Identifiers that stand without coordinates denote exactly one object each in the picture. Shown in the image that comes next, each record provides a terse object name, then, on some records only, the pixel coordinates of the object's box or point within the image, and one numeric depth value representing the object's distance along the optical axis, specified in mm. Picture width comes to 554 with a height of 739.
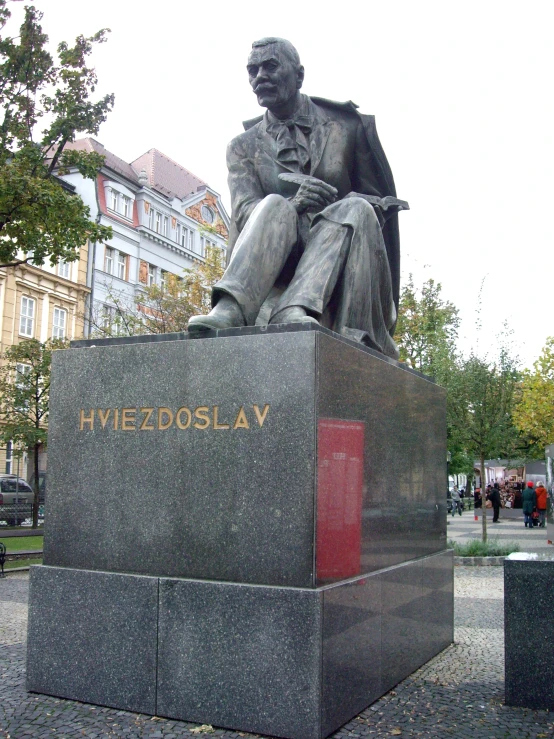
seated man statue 4715
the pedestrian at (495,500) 30234
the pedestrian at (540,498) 27203
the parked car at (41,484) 32009
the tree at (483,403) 17406
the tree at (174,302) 24609
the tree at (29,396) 21797
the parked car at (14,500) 25516
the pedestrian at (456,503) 40631
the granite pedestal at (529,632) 4328
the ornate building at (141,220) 40656
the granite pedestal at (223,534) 3709
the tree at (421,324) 26859
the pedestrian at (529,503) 26438
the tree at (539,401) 31453
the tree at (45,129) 14547
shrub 14562
